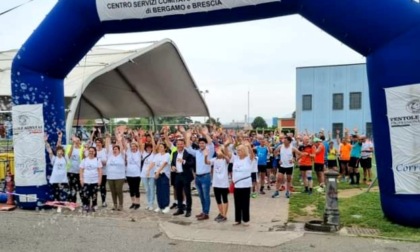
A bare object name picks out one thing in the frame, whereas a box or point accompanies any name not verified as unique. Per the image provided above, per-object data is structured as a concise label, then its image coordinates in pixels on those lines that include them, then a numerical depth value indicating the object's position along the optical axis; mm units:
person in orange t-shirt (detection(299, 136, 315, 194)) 11883
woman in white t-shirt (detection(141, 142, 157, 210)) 9633
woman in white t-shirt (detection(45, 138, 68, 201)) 9641
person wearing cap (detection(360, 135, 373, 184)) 14117
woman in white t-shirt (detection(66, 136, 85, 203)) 10086
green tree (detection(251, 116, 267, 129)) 81100
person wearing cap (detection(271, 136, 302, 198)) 11320
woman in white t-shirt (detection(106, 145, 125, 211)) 9656
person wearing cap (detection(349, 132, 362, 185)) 13859
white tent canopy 17438
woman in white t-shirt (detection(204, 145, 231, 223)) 8445
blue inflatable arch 7410
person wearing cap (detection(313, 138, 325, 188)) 12555
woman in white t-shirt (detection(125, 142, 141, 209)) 9836
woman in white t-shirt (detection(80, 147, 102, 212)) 9547
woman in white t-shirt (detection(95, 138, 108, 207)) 10008
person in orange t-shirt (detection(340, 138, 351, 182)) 14266
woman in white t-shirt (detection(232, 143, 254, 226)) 8086
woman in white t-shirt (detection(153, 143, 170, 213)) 9477
